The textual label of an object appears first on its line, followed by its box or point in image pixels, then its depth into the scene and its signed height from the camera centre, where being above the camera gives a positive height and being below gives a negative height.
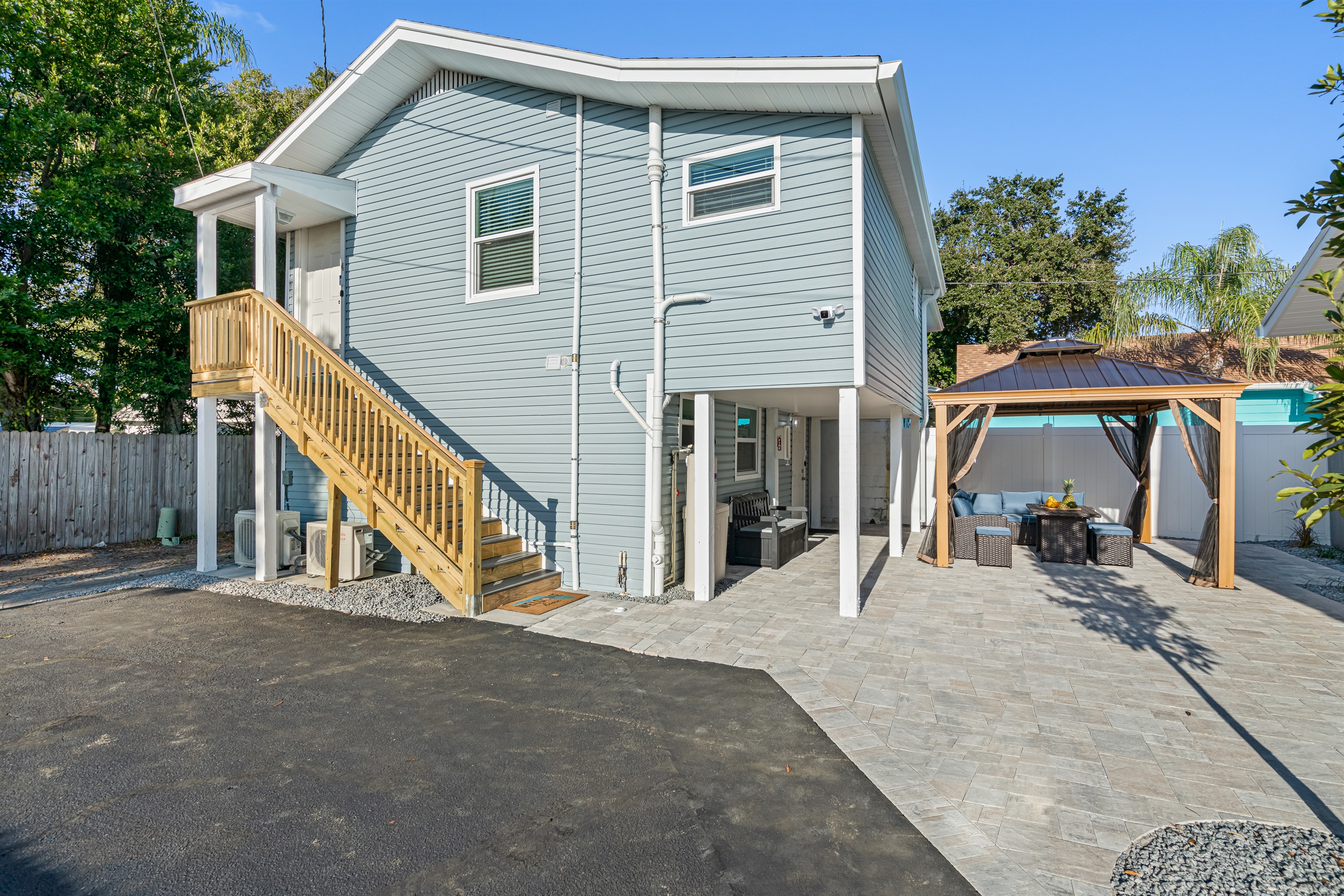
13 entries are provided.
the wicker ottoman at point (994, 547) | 8.66 -1.28
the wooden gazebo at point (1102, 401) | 7.64 +0.73
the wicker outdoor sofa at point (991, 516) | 9.27 -0.97
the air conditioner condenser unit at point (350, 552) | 7.70 -1.22
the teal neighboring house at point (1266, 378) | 14.48 +1.81
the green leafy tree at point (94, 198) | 9.95 +4.22
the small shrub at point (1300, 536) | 10.03 -1.33
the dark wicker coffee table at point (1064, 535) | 8.81 -1.13
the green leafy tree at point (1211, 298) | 15.49 +4.00
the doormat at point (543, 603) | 6.43 -1.57
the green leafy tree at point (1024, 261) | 21.73 +6.76
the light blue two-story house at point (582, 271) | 6.29 +2.12
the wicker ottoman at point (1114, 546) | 8.56 -1.25
